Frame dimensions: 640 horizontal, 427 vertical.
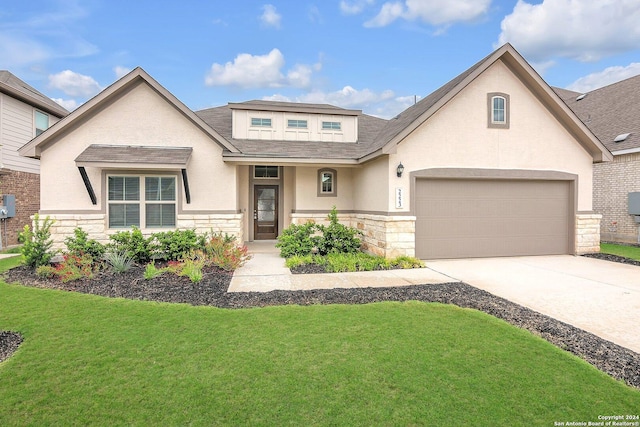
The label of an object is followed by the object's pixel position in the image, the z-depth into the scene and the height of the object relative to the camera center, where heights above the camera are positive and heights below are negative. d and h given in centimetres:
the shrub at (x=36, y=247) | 791 -87
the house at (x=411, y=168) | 970 +130
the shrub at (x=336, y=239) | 1027 -87
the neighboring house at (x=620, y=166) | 1352 +191
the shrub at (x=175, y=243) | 916 -89
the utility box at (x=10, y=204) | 1286 +30
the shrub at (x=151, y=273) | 736 -138
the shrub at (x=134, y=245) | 881 -90
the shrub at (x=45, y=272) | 741 -136
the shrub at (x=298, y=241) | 1004 -91
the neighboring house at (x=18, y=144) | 1284 +269
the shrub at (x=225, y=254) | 831 -110
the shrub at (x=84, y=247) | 854 -91
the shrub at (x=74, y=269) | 711 -128
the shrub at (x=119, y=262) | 793 -124
